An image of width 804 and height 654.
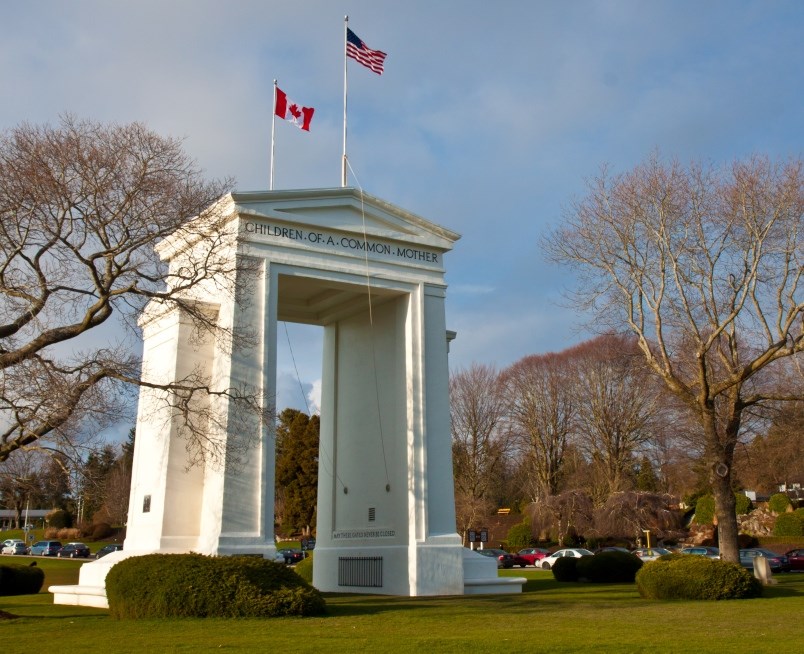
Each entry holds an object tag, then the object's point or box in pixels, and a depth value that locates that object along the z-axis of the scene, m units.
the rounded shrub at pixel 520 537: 61.09
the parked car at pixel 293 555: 51.75
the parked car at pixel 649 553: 44.77
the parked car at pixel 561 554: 45.47
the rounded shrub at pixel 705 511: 59.47
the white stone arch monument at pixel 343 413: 21.88
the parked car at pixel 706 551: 42.35
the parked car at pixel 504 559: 51.41
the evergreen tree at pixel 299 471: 70.75
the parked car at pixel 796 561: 44.91
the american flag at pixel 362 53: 27.25
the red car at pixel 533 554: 51.41
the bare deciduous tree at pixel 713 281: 26.05
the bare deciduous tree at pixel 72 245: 16.42
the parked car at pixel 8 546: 68.31
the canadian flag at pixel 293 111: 26.53
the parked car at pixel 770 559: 38.75
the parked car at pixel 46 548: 61.81
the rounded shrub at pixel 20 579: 26.12
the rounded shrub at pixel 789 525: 54.66
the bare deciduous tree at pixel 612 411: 57.19
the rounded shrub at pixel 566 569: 30.81
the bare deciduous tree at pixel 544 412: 60.72
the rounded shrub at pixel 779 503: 59.37
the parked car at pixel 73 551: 58.50
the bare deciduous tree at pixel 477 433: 62.06
